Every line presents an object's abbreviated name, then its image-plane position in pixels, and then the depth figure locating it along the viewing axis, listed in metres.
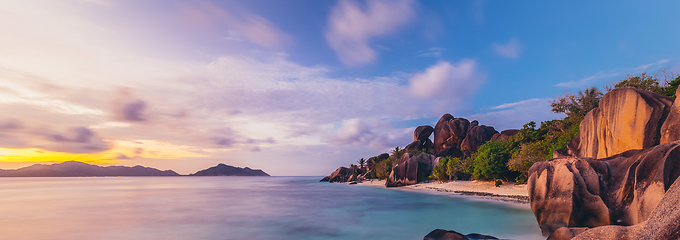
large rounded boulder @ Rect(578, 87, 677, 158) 12.37
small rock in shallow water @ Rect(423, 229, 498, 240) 9.02
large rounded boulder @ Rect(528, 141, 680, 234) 7.88
